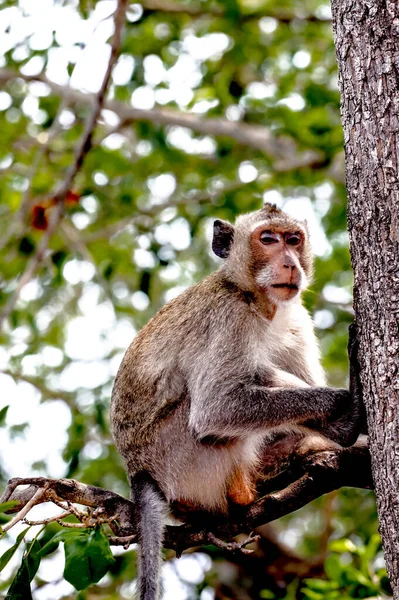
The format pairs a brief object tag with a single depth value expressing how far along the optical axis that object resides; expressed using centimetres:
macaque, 902
